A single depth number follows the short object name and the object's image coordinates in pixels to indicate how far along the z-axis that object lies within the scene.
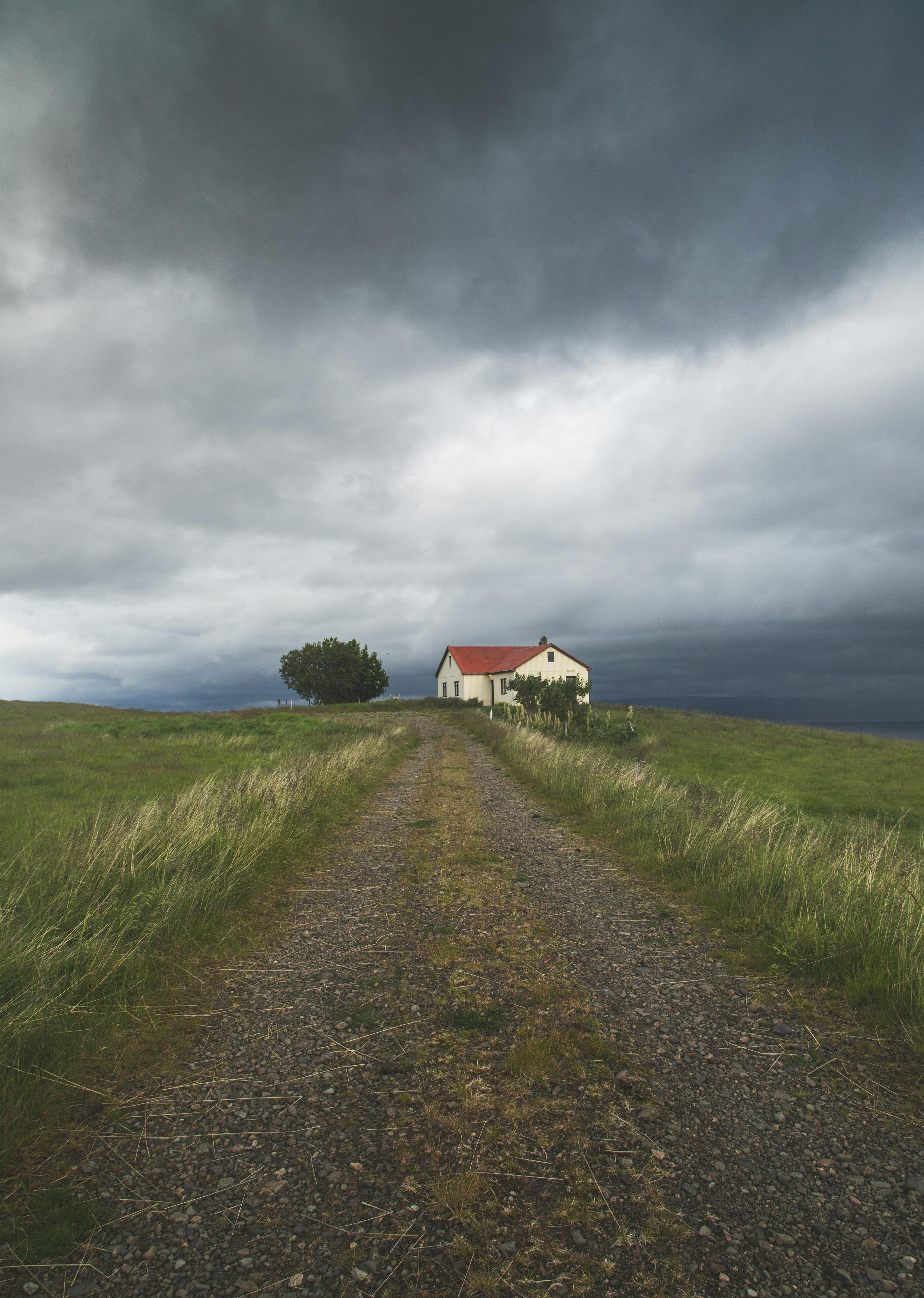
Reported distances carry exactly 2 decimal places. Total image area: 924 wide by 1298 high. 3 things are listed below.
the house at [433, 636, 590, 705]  57.22
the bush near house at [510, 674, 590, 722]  30.20
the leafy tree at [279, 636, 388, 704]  75.00
